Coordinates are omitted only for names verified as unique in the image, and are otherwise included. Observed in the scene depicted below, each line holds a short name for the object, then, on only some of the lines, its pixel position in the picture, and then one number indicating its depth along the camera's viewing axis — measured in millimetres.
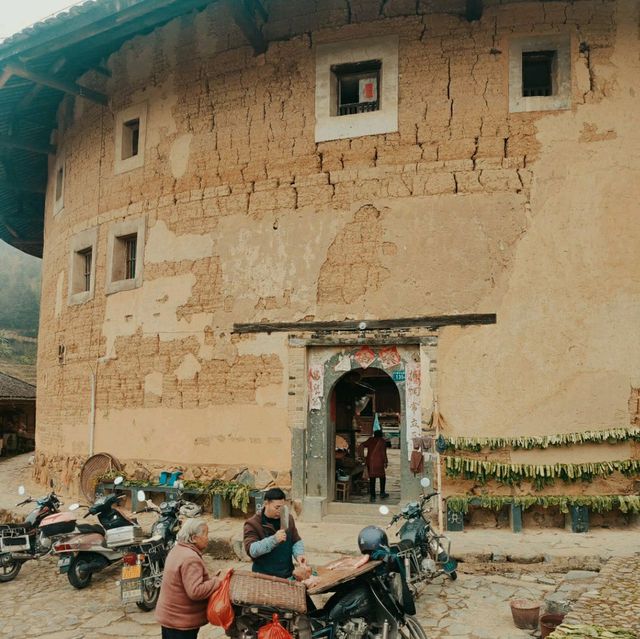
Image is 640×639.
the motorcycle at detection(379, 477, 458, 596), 6864
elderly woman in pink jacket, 4484
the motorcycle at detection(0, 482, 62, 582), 8281
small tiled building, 23234
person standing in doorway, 12250
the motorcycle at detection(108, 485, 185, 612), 6855
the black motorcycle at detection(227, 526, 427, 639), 4879
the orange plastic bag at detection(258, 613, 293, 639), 4410
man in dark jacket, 5395
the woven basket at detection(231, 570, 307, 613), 4527
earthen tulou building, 10000
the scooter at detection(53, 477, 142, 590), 7820
